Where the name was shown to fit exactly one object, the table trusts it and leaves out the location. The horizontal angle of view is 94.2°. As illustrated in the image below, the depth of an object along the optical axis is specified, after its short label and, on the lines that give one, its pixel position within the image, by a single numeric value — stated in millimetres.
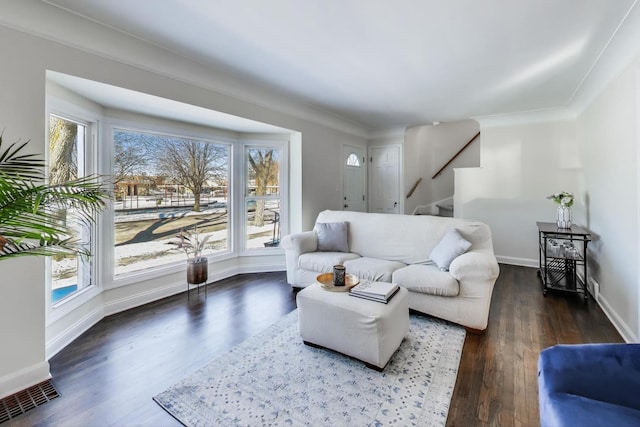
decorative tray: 2277
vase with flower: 3645
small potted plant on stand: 3428
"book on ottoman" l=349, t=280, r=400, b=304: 2119
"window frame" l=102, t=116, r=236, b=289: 3014
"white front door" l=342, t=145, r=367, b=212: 5422
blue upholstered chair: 1010
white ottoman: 1968
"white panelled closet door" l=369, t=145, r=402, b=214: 5867
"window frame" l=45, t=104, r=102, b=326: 2301
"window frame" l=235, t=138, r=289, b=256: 4312
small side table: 3332
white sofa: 2535
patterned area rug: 1606
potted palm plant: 1247
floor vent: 1680
